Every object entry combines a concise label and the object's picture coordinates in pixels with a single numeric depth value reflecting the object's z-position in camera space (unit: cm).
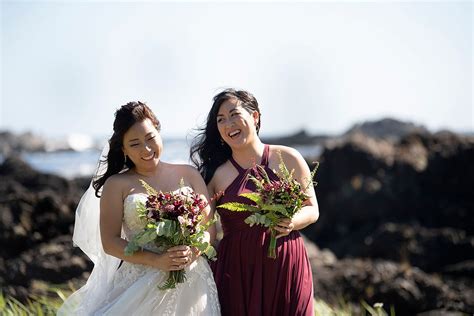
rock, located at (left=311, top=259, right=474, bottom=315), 1051
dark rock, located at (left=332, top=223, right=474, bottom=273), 1368
